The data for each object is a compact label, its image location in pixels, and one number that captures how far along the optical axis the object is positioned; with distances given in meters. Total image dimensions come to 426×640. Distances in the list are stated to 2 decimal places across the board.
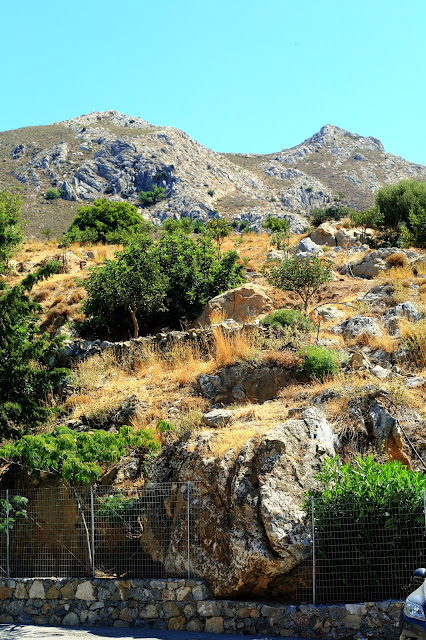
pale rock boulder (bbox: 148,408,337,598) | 10.09
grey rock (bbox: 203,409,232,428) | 13.25
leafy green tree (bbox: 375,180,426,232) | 33.69
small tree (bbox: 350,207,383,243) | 34.62
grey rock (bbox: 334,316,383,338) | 17.36
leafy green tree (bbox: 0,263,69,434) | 14.21
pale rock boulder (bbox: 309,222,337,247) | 33.78
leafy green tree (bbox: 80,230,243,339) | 22.61
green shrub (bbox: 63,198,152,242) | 43.94
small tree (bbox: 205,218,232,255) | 35.65
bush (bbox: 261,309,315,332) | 18.61
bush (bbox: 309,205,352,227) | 47.38
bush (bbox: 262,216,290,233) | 41.97
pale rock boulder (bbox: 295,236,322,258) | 30.48
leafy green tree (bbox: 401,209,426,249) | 27.56
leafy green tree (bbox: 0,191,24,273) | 22.64
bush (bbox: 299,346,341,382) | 14.95
